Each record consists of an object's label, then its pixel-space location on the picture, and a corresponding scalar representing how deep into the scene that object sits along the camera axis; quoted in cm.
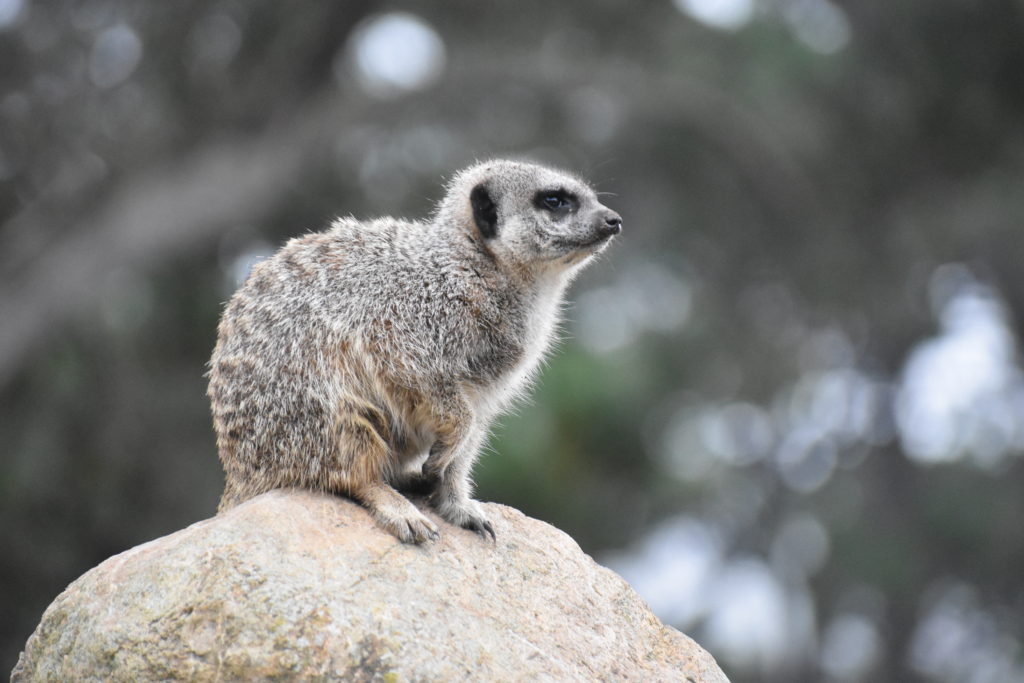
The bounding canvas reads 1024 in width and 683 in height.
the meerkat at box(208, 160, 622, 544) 804
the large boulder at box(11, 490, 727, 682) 685
